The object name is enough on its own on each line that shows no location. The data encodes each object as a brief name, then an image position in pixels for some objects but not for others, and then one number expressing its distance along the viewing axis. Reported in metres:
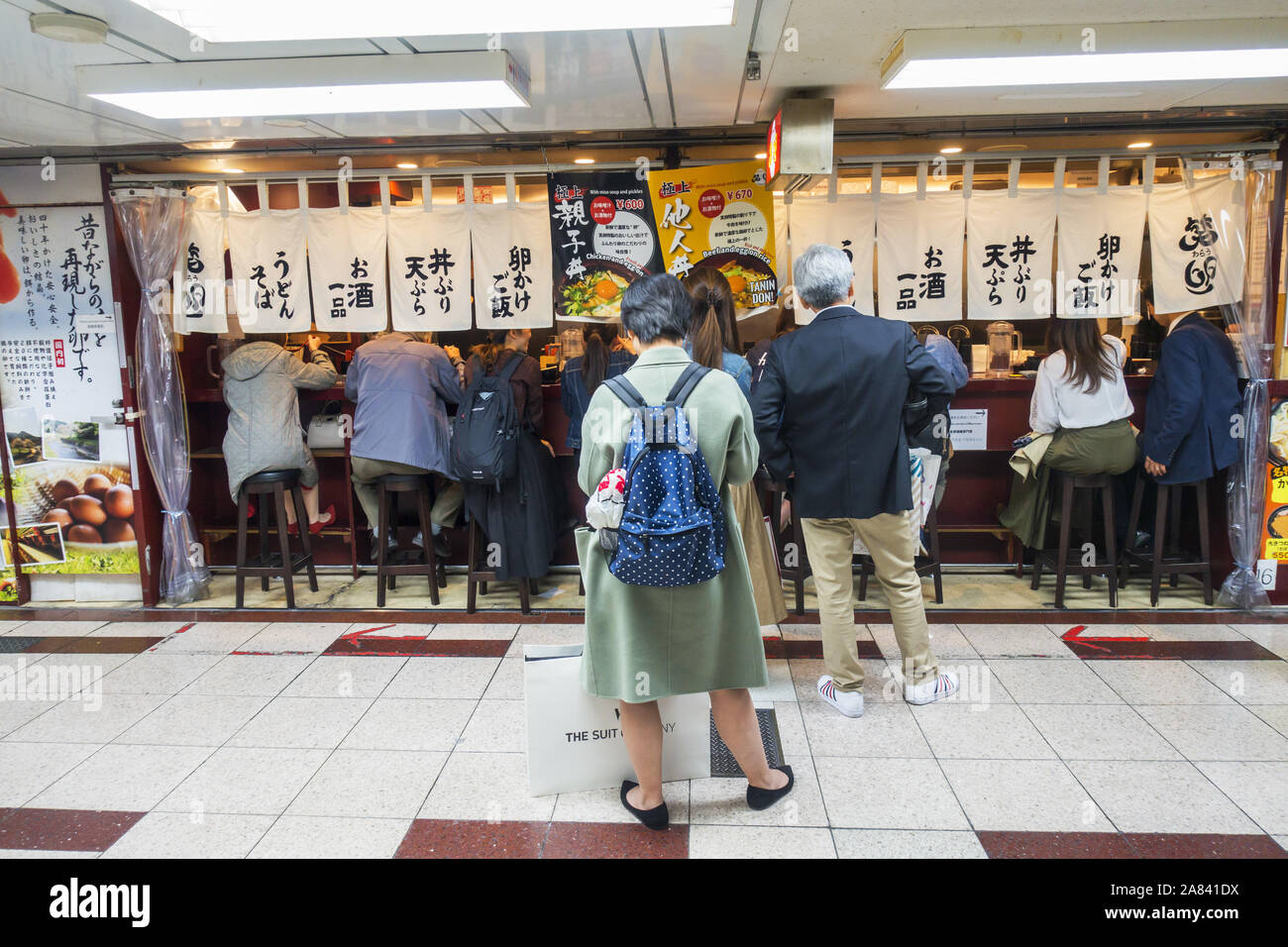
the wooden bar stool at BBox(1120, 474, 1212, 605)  5.55
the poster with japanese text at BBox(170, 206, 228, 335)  6.00
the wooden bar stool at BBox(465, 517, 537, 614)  5.77
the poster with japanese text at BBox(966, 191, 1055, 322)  5.61
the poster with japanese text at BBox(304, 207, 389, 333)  5.89
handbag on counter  6.48
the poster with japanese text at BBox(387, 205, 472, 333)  5.87
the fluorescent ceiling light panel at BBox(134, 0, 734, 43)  3.20
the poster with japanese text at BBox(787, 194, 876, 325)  5.66
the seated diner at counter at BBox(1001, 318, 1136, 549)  5.45
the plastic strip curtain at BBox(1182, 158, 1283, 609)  5.43
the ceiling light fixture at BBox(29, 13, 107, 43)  3.44
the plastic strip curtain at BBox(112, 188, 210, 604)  5.84
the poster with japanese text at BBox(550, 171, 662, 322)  5.81
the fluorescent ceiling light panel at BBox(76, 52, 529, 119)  4.01
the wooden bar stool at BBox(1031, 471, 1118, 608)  5.54
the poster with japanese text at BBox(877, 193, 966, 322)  5.67
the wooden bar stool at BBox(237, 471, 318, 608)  5.85
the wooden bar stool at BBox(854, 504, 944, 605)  5.67
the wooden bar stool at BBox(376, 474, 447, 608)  5.90
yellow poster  5.70
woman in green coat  2.90
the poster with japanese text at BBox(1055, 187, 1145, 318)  5.57
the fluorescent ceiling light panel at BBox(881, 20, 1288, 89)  3.86
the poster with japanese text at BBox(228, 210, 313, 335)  5.93
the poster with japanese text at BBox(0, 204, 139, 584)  5.92
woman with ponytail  4.48
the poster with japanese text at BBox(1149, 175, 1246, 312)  5.50
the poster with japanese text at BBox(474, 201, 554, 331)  5.84
